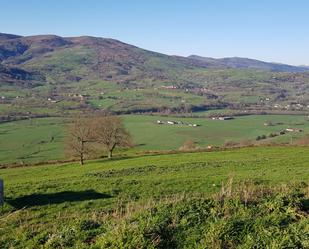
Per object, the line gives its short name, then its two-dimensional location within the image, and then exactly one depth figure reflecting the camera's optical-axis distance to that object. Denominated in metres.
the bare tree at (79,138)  54.81
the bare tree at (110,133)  58.39
